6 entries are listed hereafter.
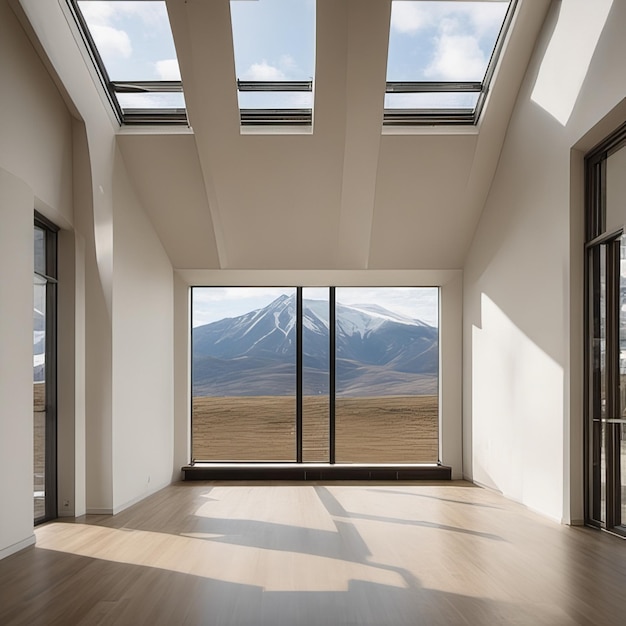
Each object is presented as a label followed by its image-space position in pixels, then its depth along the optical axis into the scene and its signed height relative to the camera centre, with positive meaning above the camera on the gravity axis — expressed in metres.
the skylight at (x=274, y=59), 6.46 +2.56
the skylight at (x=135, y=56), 6.34 +2.55
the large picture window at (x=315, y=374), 9.88 -0.73
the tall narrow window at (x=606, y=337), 5.74 -0.13
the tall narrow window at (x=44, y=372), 6.43 -0.45
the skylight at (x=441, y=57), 6.61 +2.61
